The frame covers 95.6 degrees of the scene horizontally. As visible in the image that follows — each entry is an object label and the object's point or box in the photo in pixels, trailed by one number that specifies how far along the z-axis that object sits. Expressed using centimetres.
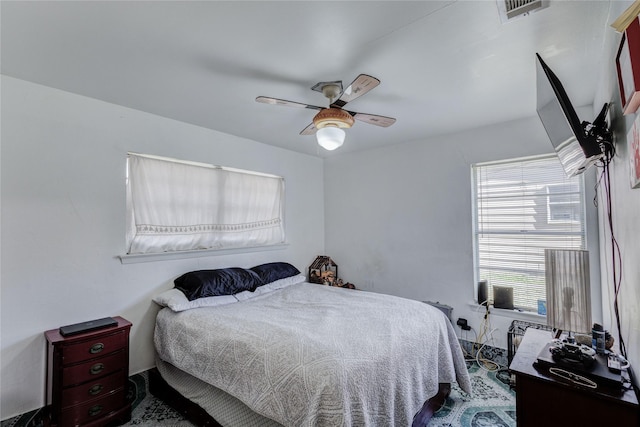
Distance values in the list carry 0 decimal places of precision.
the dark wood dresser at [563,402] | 118
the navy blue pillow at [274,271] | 341
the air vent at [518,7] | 141
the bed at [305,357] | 150
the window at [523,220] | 283
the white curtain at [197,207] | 277
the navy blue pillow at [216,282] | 273
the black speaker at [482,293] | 314
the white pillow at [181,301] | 255
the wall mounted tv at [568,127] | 138
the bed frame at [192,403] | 198
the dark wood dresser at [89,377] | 195
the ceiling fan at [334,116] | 196
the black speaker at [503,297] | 305
